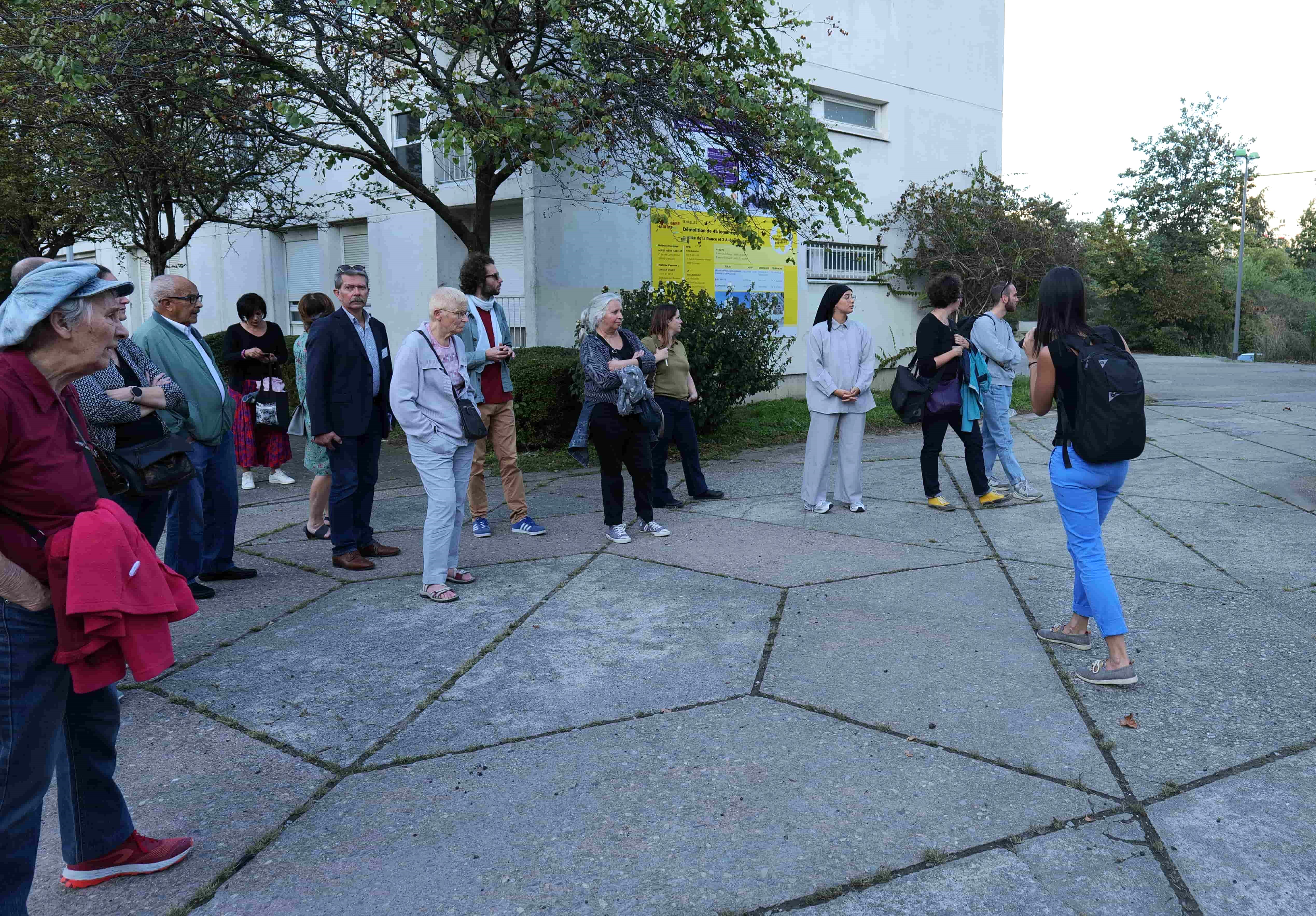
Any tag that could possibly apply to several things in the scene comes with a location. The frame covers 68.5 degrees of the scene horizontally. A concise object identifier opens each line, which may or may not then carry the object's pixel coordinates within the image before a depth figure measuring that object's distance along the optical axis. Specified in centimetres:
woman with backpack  405
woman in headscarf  764
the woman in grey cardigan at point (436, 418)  555
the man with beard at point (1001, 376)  770
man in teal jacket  548
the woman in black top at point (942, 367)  762
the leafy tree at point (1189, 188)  4222
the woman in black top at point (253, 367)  856
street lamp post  2942
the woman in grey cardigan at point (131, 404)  423
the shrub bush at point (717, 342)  1077
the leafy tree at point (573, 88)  868
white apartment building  1322
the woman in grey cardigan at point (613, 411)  669
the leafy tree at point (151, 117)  827
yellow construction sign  1380
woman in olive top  787
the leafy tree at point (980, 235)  1703
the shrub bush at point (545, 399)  1064
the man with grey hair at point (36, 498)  229
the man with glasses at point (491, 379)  676
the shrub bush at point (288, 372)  1450
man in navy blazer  612
